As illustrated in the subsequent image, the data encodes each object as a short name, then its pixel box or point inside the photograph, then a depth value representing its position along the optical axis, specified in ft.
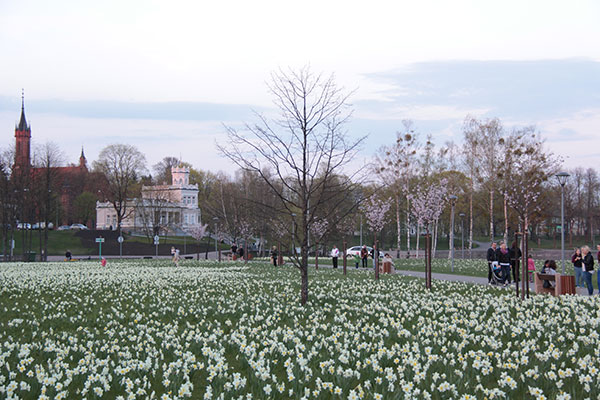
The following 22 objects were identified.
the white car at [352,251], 221.33
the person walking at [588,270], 65.62
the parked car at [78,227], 345.92
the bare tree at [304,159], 51.47
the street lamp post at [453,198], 127.36
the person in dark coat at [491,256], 77.87
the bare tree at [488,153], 196.03
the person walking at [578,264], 71.00
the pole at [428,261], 64.18
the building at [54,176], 189.88
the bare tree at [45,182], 185.16
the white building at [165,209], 323.16
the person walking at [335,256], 129.47
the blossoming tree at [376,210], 214.48
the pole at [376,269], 80.79
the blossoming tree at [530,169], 187.32
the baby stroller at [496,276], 77.00
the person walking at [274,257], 138.31
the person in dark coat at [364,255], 139.13
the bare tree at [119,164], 341.41
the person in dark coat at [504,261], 76.54
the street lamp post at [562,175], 99.93
